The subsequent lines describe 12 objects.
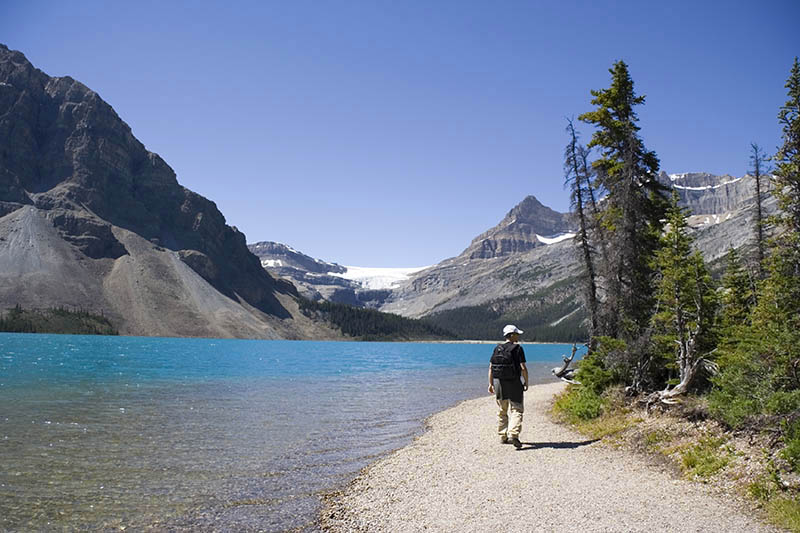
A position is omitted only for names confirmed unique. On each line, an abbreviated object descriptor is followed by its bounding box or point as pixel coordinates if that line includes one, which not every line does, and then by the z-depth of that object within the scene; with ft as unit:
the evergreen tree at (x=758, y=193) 92.53
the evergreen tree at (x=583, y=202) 79.61
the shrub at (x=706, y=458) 33.83
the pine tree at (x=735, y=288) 68.80
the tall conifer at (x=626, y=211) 65.87
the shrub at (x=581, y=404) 57.36
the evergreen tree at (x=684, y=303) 51.80
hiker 46.34
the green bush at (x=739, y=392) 36.73
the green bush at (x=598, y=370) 63.16
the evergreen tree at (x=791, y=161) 49.01
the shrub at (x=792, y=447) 29.30
